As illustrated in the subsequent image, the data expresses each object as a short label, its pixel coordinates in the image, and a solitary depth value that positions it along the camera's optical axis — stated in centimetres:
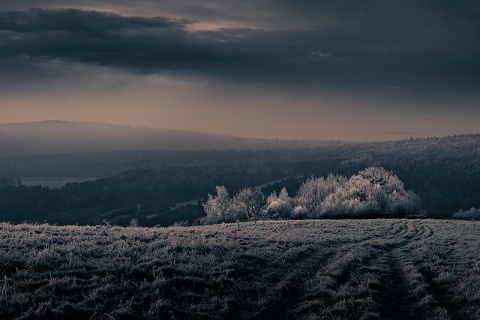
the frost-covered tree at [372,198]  9981
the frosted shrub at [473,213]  10714
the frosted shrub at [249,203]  12092
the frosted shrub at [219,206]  11981
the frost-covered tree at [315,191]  12812
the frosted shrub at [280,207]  11088
